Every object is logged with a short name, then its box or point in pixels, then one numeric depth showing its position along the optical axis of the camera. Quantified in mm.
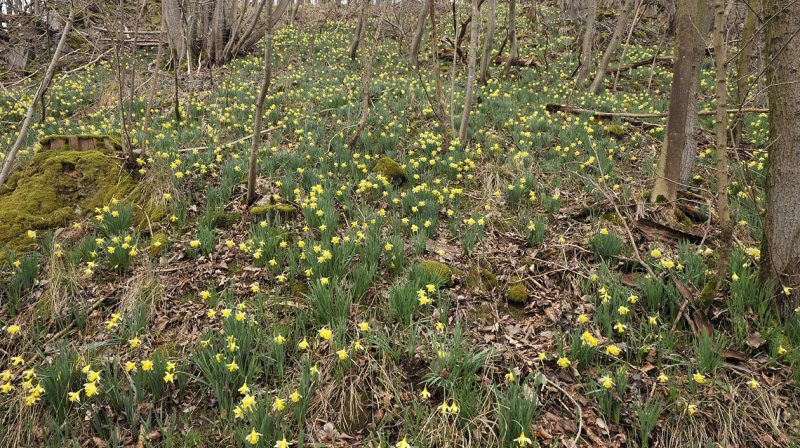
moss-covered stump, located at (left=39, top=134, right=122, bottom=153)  4398
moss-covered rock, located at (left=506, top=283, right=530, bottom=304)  3078
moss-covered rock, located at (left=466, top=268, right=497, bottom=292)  3230
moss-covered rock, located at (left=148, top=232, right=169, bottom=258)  3408
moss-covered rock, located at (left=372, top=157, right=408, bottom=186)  4820
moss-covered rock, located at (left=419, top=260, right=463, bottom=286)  3009
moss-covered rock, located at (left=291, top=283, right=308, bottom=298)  3006
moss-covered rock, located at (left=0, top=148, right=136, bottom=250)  3559
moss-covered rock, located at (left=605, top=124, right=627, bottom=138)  6504
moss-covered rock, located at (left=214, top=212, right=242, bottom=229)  3855
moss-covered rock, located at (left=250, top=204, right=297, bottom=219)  3932
